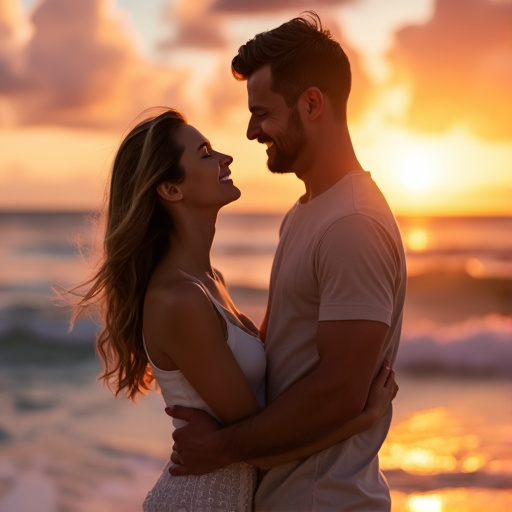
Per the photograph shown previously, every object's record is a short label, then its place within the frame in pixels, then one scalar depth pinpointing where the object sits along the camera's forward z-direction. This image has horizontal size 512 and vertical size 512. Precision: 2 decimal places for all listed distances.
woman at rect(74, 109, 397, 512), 2.81
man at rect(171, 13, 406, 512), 2.59
